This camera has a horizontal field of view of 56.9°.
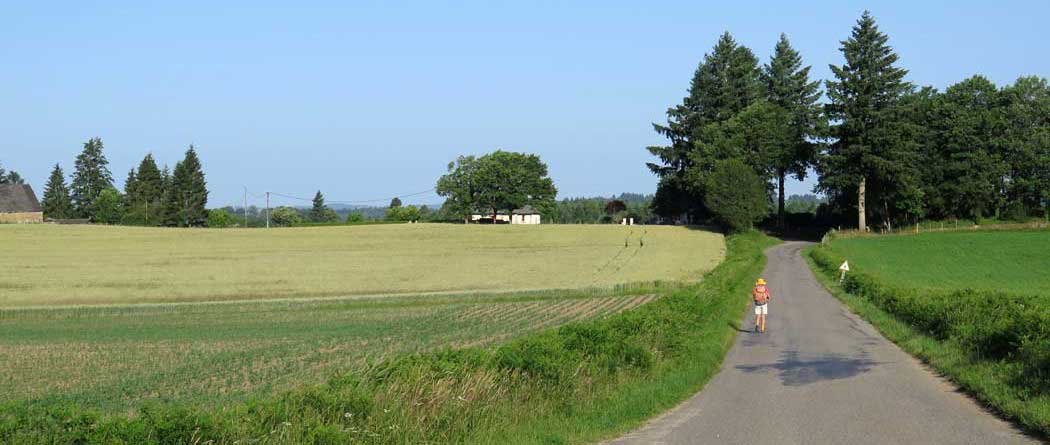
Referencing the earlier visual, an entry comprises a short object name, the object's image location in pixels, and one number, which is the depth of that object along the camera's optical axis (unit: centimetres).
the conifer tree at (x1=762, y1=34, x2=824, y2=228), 9688
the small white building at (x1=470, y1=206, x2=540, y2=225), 14230
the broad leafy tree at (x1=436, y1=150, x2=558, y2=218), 13312
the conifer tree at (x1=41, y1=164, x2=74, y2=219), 14475
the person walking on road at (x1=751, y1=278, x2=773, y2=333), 2659
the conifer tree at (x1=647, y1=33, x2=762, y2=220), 10138
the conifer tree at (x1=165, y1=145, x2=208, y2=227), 13662
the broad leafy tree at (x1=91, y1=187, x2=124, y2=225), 14100
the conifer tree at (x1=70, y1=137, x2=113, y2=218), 15175
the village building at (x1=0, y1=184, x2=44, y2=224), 11125
